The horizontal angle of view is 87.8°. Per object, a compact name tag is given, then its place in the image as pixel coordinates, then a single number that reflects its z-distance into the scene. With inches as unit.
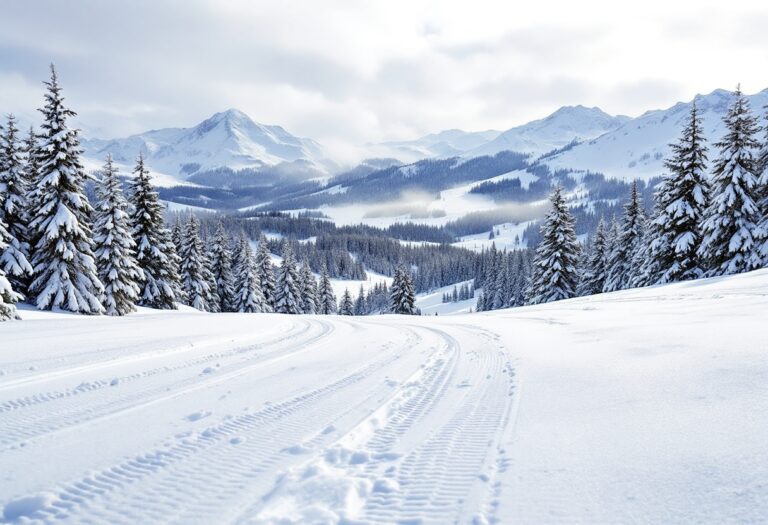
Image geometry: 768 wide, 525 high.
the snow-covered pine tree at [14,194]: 802.2
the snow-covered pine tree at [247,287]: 1539.1
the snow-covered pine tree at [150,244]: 1083.3
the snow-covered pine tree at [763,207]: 836.0
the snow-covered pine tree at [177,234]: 1463.6
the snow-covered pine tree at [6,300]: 609.9
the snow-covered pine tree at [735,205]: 857.5
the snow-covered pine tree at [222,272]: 1592.0
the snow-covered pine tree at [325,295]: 2347.4
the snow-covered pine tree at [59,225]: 770.2
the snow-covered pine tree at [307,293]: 2025.1
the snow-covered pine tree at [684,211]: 952.3
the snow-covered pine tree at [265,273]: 1813.5
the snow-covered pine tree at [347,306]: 2664.9
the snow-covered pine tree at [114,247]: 894.4
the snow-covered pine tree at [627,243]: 1290.6
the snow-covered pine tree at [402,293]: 1931.1
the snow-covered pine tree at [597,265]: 1498.5
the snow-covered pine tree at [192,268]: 1353.3
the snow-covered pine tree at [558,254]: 1198.9
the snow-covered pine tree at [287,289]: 1811.0
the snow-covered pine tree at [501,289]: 2709.2
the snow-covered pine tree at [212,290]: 1473.9
